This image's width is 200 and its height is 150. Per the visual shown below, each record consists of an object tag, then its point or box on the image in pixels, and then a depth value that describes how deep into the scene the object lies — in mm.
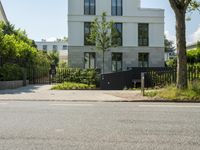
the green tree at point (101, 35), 17830
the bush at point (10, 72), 11424
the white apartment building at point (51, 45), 58849
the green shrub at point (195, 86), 7851
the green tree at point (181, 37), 8066
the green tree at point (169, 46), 51220
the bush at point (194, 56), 20152
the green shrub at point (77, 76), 13573
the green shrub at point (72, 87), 10898
